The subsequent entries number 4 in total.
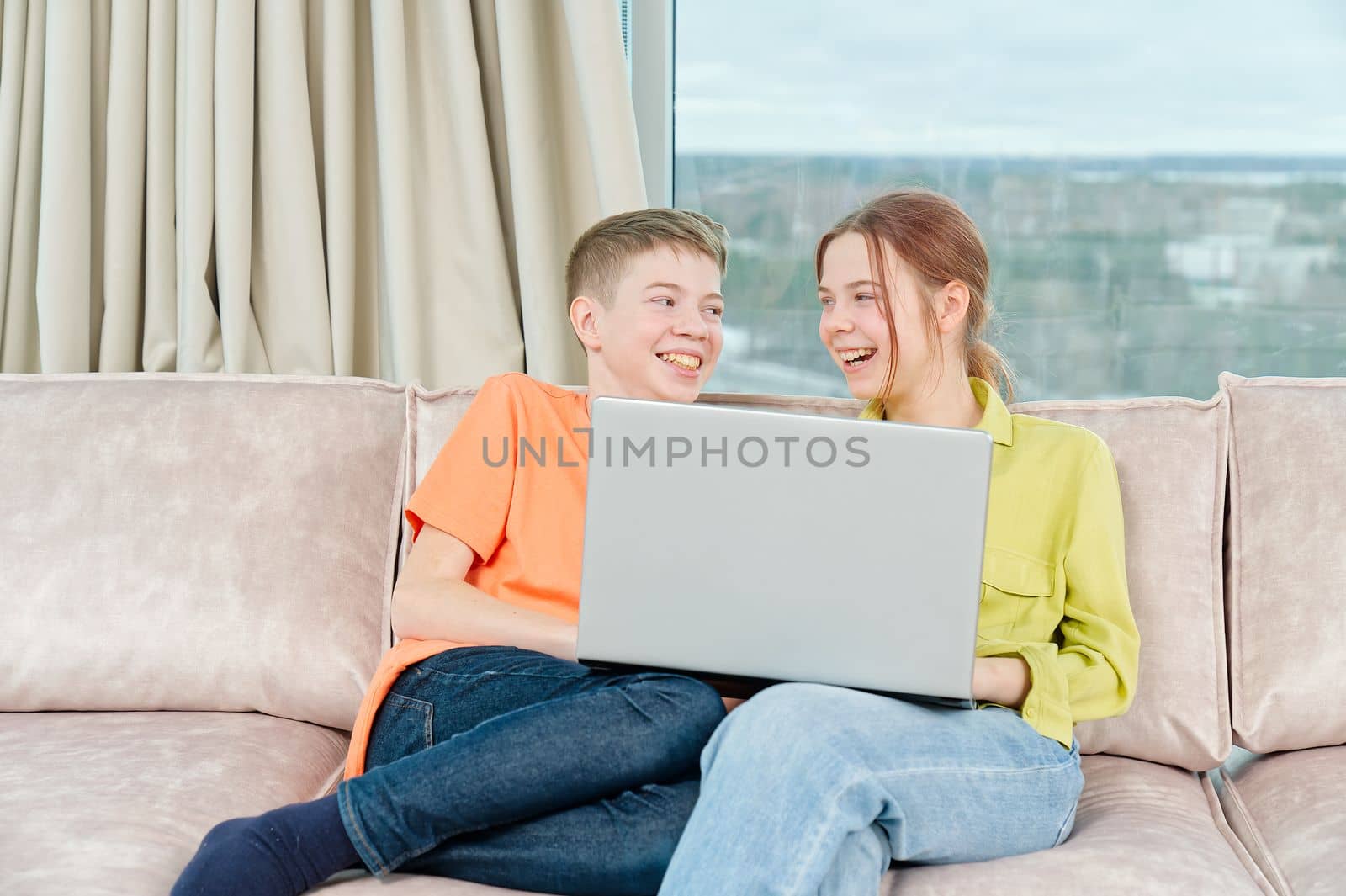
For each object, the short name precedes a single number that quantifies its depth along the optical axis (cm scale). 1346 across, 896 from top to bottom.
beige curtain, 191
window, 208
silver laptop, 100
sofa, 137
